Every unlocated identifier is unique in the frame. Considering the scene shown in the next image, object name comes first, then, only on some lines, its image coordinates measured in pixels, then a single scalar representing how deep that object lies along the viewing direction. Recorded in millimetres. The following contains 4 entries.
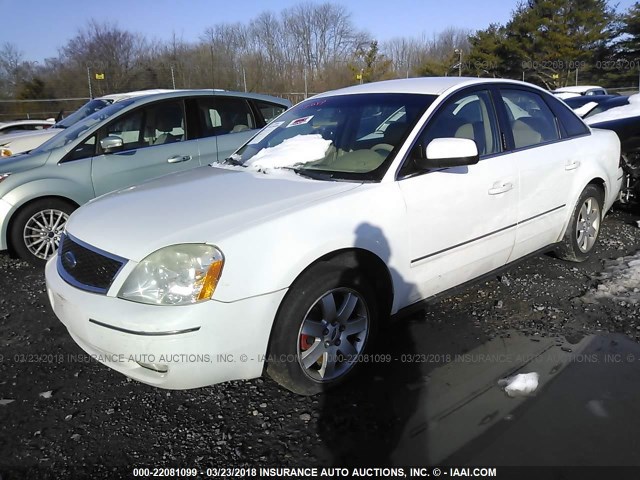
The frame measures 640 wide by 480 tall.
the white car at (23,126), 13398
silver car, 5090
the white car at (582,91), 16938
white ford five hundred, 2352
